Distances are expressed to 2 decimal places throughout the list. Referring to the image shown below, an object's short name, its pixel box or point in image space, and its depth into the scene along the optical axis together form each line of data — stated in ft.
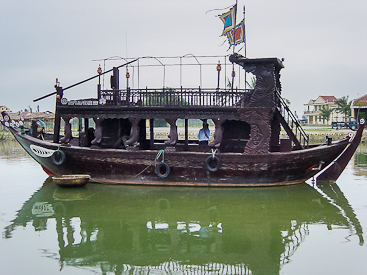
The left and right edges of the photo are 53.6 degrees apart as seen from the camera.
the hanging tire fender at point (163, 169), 30.01
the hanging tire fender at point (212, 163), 29.25
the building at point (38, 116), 109.29
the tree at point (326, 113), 144.91
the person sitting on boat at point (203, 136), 33.53
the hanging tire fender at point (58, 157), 31.65
